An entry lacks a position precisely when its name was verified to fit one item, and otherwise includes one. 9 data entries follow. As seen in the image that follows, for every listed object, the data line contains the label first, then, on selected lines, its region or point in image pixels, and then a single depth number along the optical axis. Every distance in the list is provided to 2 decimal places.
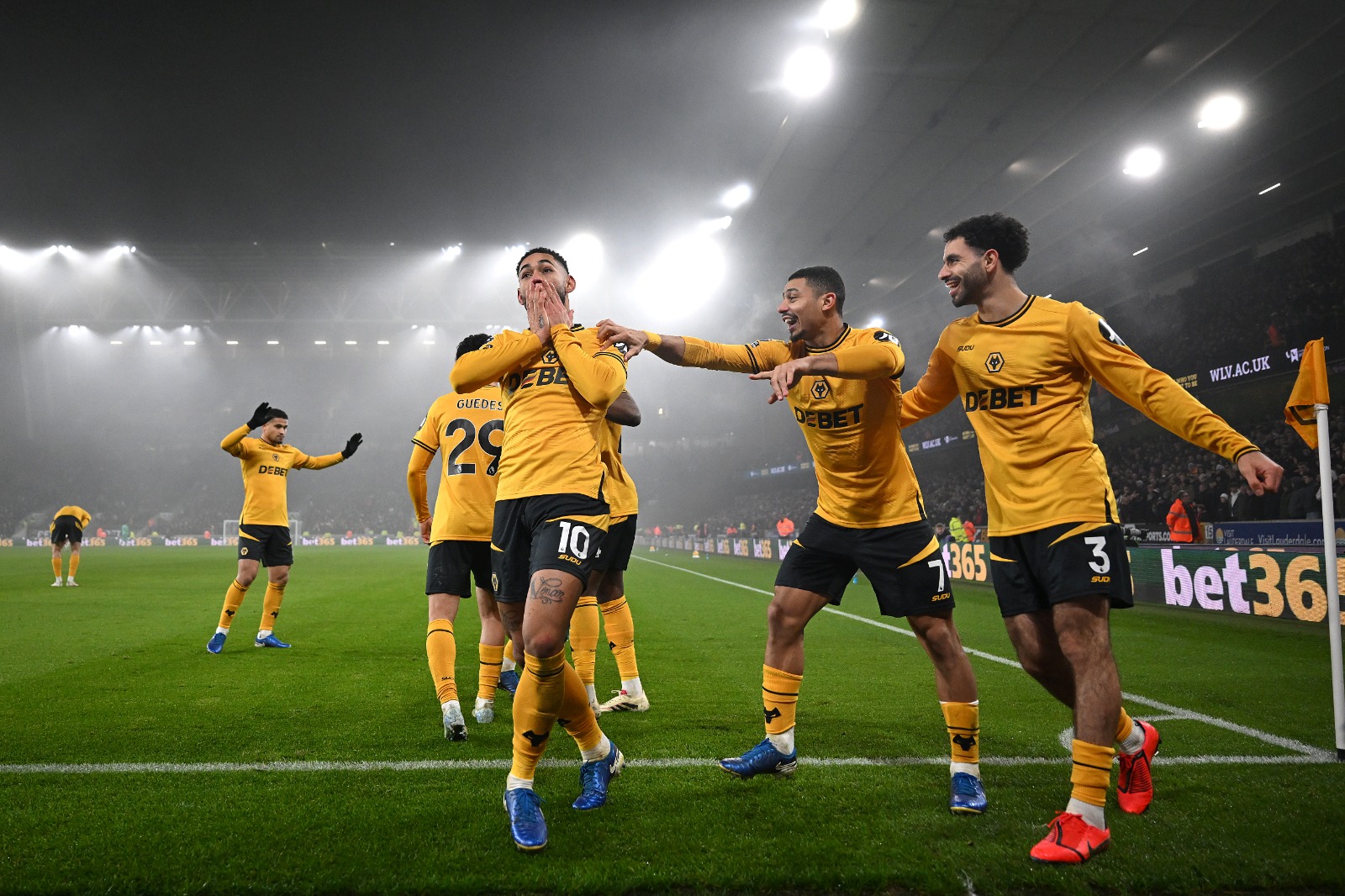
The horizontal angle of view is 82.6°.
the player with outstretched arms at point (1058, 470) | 2.76
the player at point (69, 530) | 14.70
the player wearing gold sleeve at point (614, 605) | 4.83
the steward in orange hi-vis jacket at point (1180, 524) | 14.05
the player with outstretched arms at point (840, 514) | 3.31
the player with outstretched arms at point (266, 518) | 7.52
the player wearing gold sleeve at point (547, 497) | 2.87
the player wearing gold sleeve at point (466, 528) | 4.63
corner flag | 3.52
